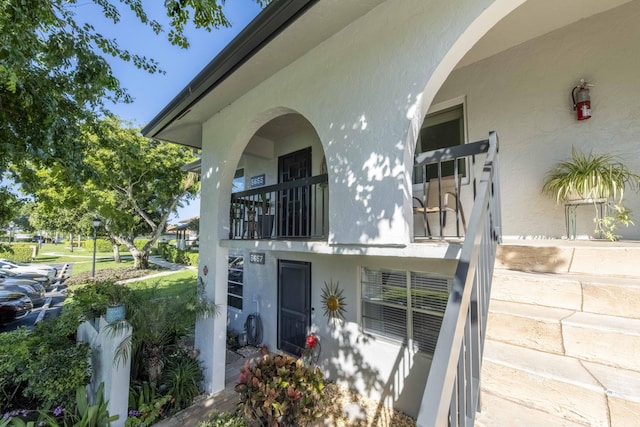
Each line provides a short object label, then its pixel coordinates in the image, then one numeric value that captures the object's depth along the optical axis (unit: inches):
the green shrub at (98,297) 214.8
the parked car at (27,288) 431.2
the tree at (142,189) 582.6
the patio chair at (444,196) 191.9
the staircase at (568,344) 63.9
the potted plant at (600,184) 136.6
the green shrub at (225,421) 162.4
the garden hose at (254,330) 308.3
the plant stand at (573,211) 145.4
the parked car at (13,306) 384.0
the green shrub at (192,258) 944.1
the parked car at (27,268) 608.0
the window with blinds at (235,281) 348.2
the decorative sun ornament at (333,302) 235.1
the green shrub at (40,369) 191.2
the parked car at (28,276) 537.6
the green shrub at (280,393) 143.7
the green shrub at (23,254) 1019.9
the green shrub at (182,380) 214.1
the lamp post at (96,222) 579.2
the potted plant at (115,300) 197.2
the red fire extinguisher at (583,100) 148.4
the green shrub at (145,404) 189.9
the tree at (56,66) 132.9
